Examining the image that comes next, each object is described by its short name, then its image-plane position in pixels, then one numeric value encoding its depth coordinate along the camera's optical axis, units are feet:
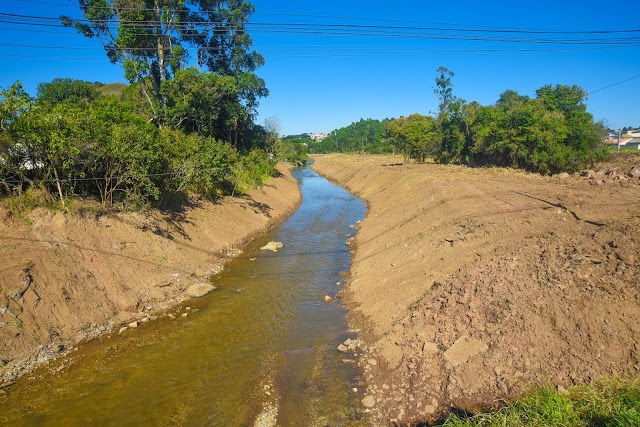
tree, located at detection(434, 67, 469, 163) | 147.84
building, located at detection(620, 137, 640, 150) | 249.10
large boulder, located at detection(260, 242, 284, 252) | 67.87
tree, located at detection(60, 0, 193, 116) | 81.20
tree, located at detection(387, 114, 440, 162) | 156.87
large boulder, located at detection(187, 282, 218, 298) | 47.80
